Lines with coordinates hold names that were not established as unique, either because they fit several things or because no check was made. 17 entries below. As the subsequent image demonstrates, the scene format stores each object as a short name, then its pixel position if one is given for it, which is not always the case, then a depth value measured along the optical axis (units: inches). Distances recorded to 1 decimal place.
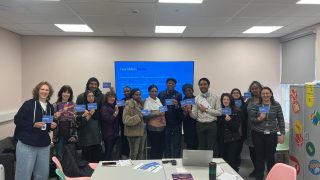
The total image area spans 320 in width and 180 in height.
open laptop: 111.1
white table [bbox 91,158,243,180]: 101.6
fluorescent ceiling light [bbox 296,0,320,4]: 156.2
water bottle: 92.8
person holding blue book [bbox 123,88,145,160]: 172.1
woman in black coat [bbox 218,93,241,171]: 173.0
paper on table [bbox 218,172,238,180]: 99.5
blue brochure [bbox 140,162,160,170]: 112.2
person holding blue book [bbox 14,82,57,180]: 129.2
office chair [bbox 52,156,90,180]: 100.7
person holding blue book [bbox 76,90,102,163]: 160.2
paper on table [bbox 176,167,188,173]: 108.0
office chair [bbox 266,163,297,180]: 94.1
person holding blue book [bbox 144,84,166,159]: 180.3
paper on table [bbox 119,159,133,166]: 117.7
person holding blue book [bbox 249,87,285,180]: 157.2
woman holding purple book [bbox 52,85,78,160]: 149.7
